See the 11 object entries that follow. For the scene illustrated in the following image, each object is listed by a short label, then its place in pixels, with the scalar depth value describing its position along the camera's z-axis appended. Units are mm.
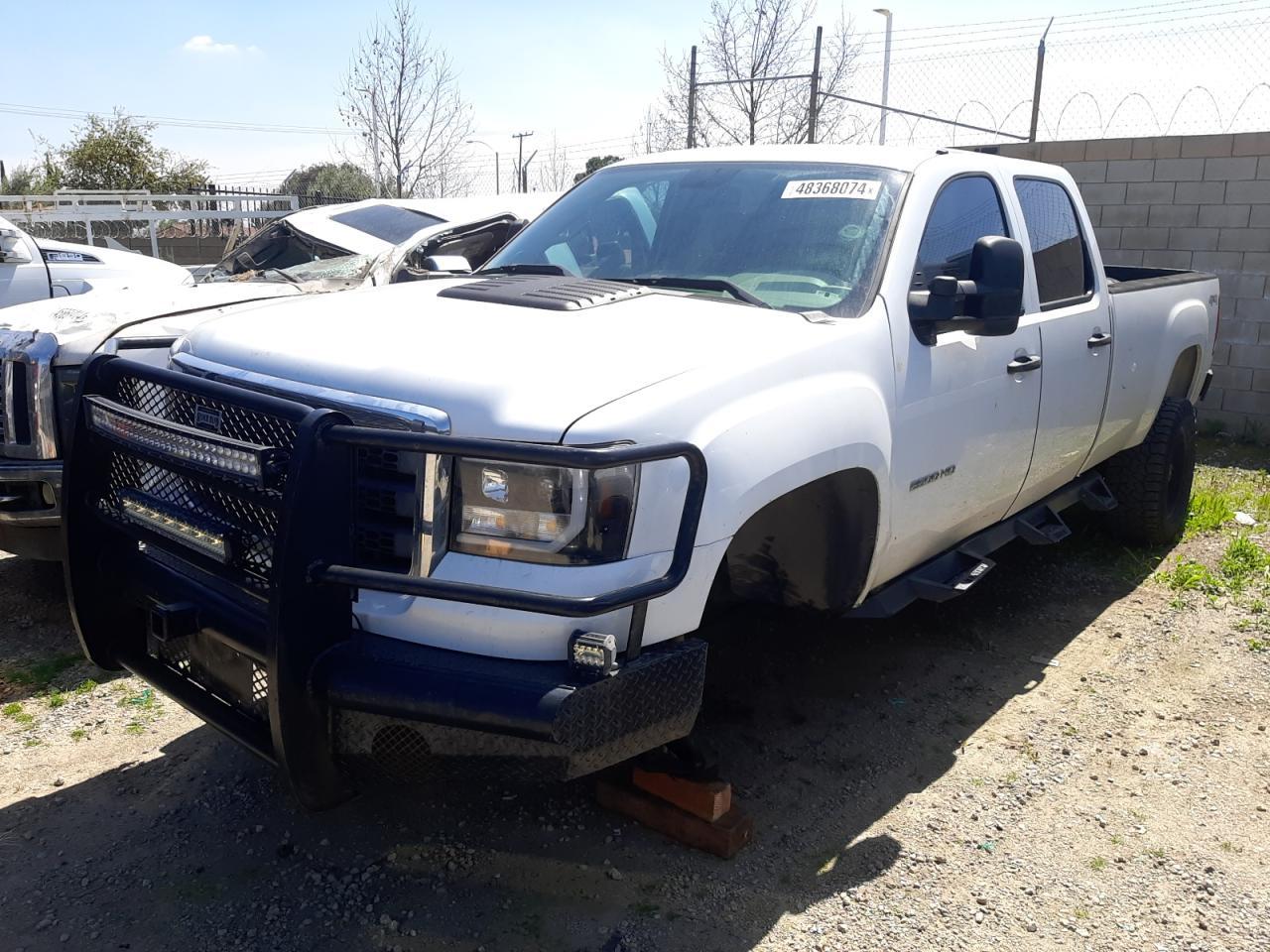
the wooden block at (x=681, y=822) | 3180
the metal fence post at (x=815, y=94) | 13000
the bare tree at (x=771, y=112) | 16000
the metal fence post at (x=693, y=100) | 13766
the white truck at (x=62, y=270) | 8352
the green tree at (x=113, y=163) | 29500
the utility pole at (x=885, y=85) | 13000
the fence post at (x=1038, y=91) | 10539
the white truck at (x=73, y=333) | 4398
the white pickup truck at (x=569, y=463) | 2488
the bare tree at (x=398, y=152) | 18484
